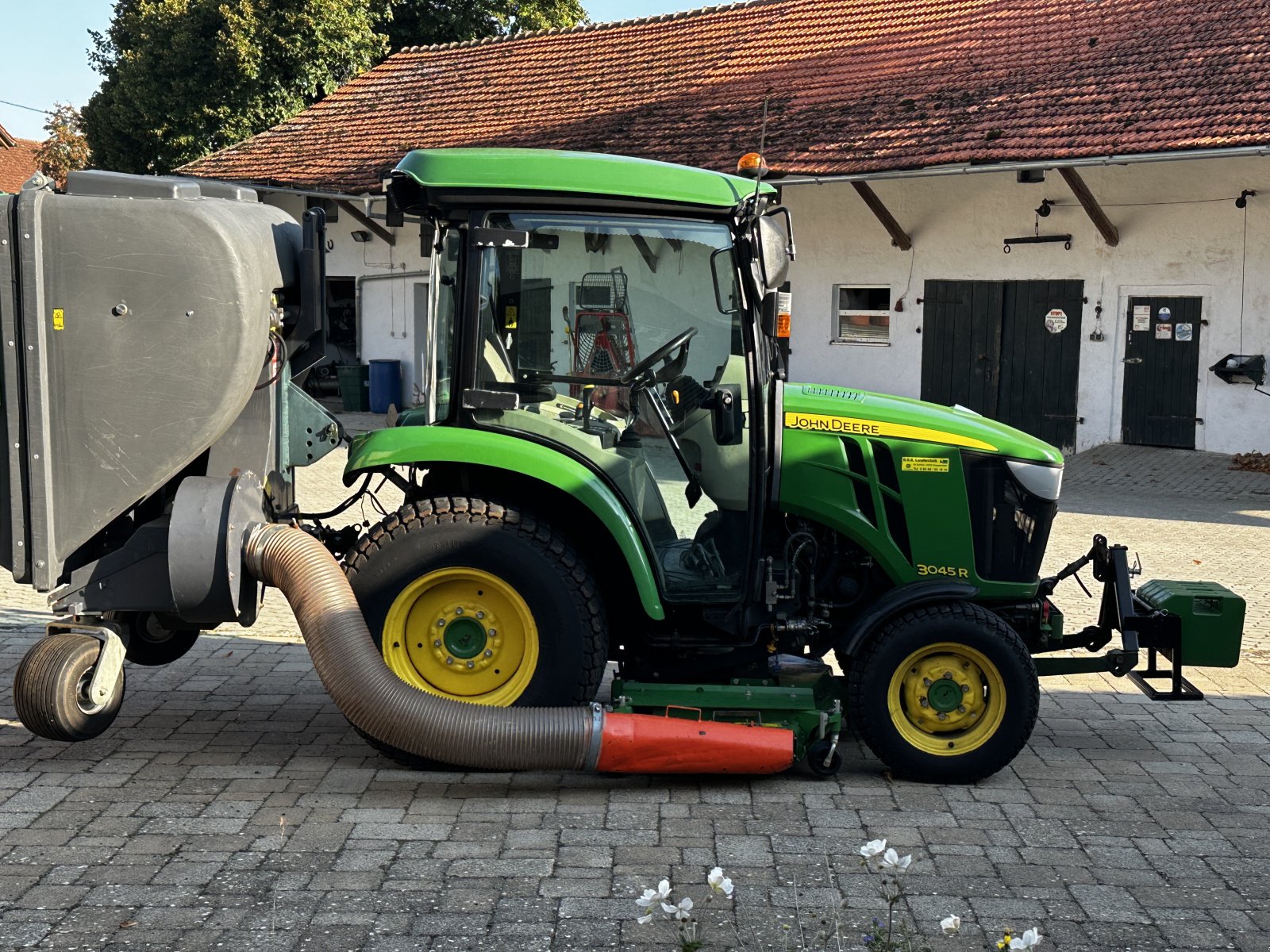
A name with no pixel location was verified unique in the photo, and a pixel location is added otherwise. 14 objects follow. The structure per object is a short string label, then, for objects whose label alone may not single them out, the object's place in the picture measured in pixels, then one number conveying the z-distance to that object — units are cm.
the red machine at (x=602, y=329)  533
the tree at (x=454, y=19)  3306
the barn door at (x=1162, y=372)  1644
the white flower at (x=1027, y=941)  295
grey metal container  491
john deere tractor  523
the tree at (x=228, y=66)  2883
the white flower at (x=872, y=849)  338
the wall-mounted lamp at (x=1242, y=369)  1580
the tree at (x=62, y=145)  4144
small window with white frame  1906
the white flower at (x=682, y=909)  318
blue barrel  2339
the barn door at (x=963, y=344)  1800
